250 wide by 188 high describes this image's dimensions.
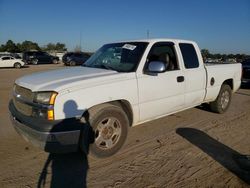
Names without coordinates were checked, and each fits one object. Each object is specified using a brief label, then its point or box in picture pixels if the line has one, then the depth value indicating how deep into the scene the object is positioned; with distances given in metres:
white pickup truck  2.61
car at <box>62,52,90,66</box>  22.80
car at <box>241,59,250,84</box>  9.48
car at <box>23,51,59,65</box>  25.71
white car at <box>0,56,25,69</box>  20.80
